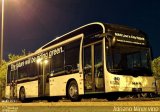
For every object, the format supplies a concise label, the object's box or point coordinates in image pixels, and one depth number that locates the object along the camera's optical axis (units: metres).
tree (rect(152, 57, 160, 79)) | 36.91
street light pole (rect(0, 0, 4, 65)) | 15.48
